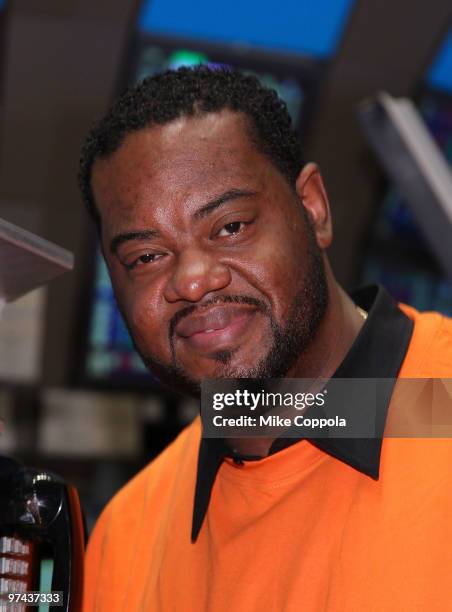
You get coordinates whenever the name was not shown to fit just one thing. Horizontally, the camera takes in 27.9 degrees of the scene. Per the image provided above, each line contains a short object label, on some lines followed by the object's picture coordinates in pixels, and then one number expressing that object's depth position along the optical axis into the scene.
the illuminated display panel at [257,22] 2.77
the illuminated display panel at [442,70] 2.99
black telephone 1.08
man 1.02
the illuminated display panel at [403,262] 3.21
